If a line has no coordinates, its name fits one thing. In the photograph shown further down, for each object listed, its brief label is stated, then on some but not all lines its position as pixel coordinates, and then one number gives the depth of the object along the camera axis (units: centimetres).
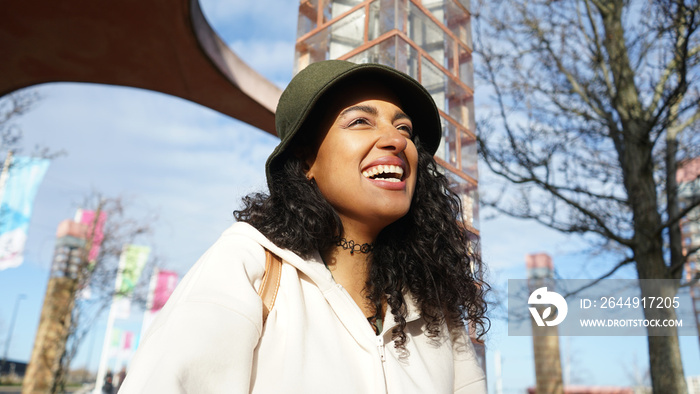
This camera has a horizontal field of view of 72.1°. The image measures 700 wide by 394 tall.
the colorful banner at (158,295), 1132
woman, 107
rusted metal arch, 484
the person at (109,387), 1030
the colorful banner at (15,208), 816
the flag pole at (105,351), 2265
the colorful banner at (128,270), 988
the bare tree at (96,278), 823
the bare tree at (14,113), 747
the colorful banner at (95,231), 954
